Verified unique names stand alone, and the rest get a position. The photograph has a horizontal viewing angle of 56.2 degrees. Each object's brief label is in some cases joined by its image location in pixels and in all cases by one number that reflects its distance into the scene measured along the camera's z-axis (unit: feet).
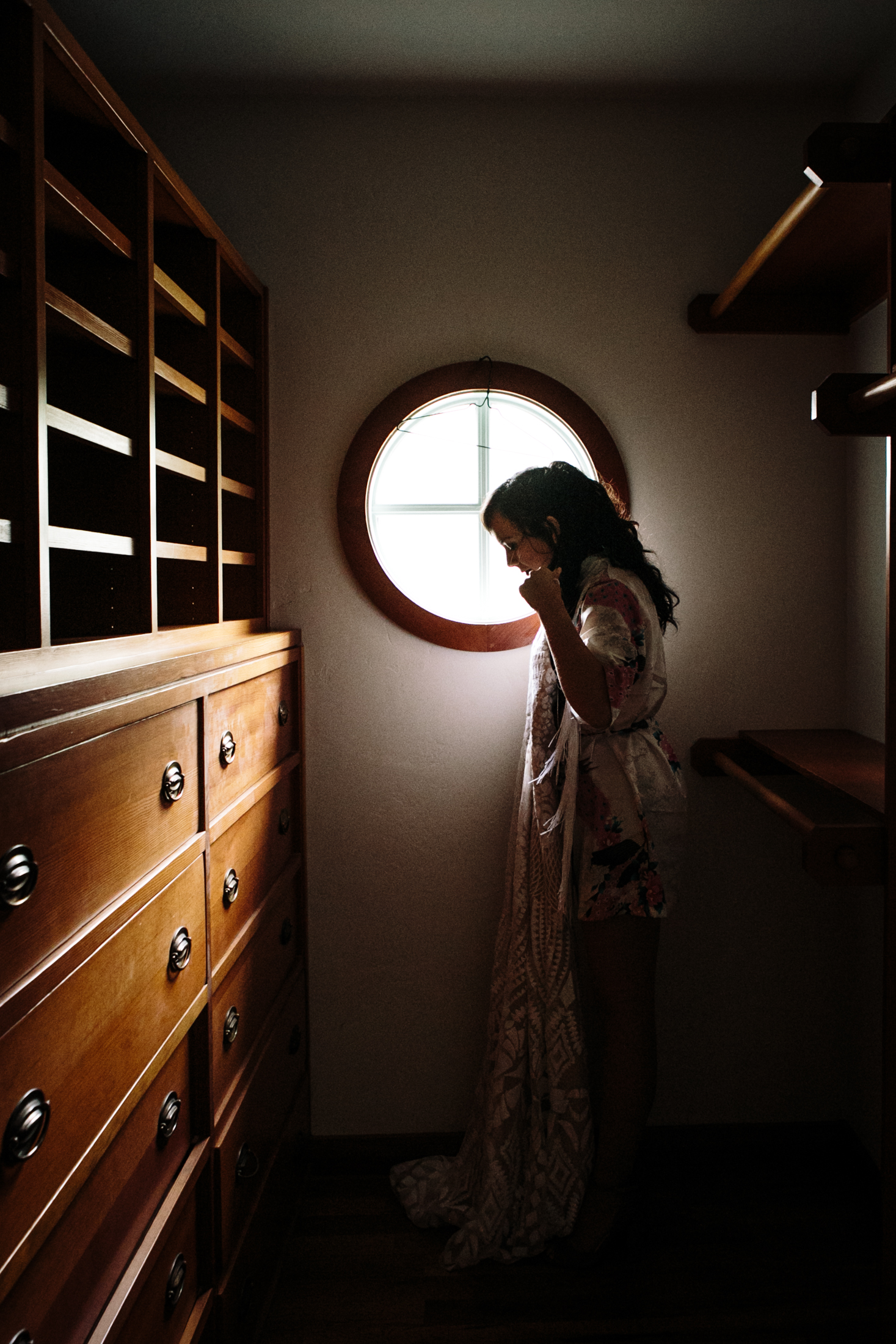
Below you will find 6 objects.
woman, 5.38
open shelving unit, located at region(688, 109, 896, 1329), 4.06
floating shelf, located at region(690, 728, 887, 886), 4.23
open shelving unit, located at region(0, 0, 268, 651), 3.17
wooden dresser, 2.77
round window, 6.65
